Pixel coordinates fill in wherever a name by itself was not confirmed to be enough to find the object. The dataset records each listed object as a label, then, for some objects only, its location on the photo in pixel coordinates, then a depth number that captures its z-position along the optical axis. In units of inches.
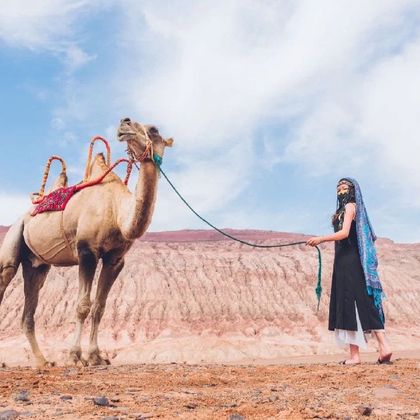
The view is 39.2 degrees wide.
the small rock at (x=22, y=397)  205.9
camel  340.5
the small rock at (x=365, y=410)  193.9
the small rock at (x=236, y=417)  178.1
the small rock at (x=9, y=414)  174.0
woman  313.4
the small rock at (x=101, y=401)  196.2
